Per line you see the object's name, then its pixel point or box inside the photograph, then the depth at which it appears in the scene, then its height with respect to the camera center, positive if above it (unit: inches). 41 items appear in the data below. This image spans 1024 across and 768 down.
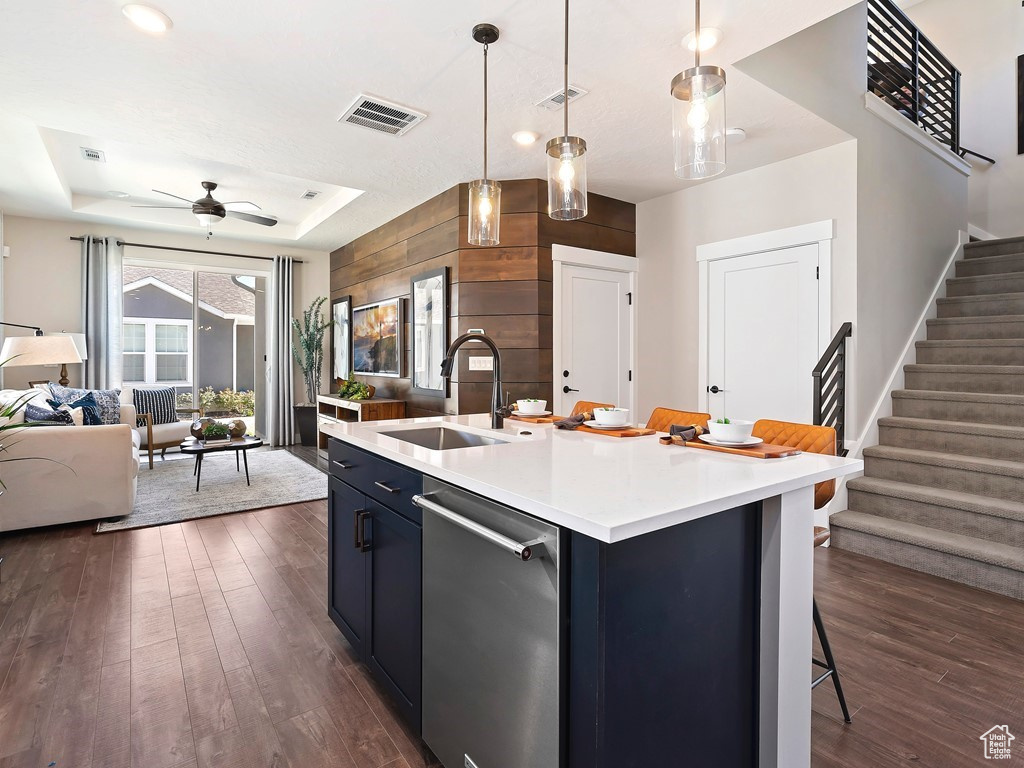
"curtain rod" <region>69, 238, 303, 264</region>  254.5 +61.6
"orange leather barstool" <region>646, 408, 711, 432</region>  97.8 -7.8
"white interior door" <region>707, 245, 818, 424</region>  152.3 +12.7
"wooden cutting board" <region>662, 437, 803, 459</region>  63.6 -8.9
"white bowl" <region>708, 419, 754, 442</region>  67.9 -6.7
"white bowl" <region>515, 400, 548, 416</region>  105.4 -6.1
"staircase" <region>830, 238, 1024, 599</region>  118.0 -20.0
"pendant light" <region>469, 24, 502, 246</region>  92.4 +28.2
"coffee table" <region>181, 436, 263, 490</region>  182.4 -24.7
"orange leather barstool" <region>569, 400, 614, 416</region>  118.3 -6.7
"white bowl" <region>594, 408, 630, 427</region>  87.3 -6.6
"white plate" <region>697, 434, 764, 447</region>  67.7 -8.3
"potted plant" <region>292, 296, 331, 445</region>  287.4 +9.7
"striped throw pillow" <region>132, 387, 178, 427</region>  237.8 -12.9
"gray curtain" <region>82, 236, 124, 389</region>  242.1 +29.3
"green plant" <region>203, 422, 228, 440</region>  190.9 -20.1
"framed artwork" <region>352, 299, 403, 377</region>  223.9 +16.1
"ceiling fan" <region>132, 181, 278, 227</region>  204.4 +62.2
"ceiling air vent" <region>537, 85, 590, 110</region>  118.0 +62.4
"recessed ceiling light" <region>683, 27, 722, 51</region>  96.2 +61.2
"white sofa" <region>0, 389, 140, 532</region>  140.8 -27.4
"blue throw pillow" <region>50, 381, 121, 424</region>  199.0 -9.1
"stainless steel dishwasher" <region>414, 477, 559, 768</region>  44.0 -23.8
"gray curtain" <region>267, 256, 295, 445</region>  287.7 +9.6
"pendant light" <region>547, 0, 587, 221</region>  75.1 +28.3
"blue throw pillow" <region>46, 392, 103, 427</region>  172.6 -12.0
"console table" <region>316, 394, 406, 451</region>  213.8 -14.4
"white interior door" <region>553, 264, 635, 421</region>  181.9 +13.1
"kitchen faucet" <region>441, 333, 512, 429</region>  92.3 -3.8
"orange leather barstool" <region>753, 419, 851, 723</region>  69.1 -9.7
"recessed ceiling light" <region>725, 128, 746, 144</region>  136.6 +61.7
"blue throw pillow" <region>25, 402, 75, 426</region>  155.3 -12.1
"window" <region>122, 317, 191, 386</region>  270.2 +11.8
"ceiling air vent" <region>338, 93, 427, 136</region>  126.0 +62.8
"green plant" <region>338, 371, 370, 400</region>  233.8 -6.7
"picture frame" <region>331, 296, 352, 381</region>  270.8 +19.3
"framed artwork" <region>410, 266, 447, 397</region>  189.2 +17.1
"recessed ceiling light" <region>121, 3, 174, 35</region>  90.7 +60.7
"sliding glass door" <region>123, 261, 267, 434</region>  273.0 +20.0
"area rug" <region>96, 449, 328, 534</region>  161.2 -39.9
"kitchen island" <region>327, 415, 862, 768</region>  41.5 -20.3
